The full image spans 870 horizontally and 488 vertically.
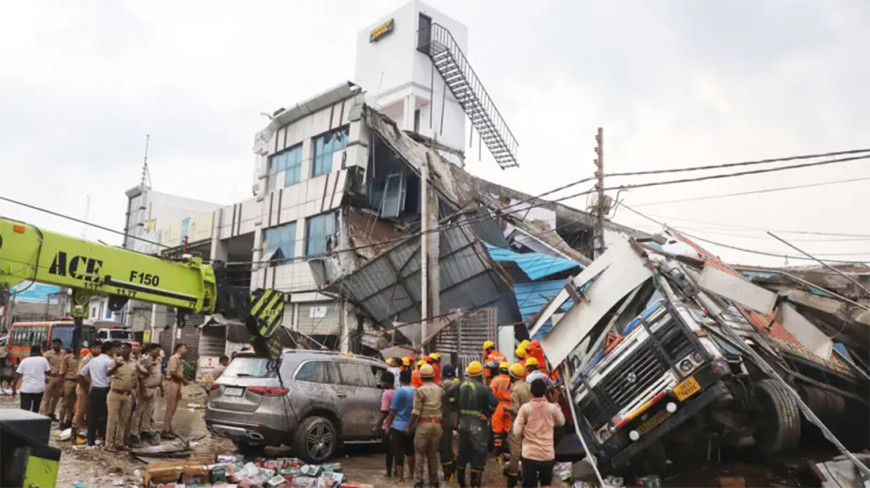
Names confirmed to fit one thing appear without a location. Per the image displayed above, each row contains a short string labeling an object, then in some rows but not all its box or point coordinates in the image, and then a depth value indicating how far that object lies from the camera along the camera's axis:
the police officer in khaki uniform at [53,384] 11.91
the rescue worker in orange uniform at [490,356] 9.75
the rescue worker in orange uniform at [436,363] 9.63
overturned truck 6.41
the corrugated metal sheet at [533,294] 16.05
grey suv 8.13
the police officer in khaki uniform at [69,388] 11.05
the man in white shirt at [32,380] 11.10
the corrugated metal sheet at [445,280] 17.25
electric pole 18.61
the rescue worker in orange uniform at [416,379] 9.20
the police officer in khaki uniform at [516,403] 7.50
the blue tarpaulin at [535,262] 16.16
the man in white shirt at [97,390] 9.26
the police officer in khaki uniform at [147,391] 9.84
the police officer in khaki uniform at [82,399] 9.95
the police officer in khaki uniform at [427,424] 7.43
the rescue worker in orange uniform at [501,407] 8.37
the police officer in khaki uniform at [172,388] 10.45
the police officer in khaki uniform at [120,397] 8.99
